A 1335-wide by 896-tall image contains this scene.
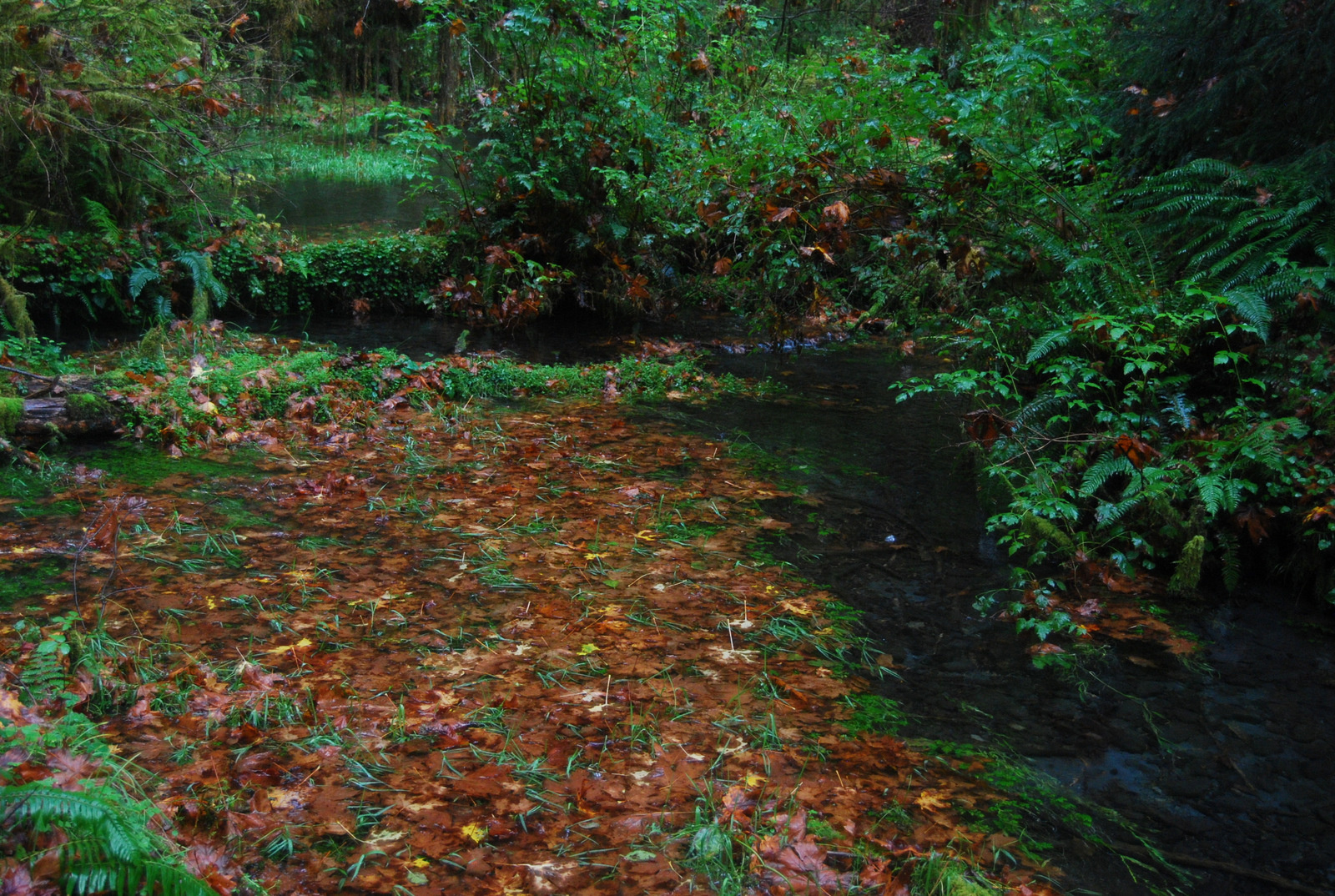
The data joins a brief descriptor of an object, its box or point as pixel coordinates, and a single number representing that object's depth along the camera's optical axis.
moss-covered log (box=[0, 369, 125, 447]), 5.39
